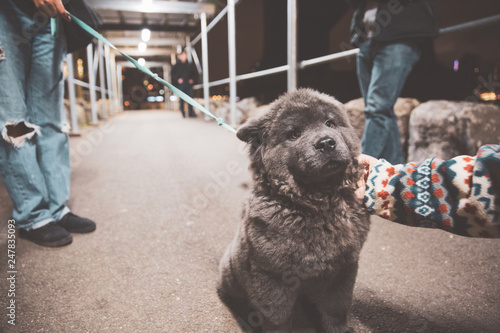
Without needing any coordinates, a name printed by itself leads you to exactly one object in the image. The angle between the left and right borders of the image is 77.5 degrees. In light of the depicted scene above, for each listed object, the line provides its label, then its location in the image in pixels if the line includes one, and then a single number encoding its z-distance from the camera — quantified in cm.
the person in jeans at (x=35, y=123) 176
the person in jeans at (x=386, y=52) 225
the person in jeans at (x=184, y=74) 1037
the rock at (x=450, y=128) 260
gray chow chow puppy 109
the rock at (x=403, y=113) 325
